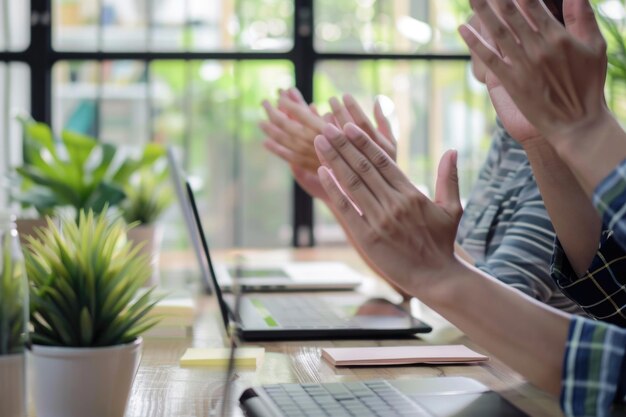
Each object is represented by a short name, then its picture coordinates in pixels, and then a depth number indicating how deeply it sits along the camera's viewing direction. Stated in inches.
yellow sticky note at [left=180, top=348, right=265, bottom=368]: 56.4
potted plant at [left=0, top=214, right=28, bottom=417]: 45.7
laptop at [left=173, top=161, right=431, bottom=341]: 61.6
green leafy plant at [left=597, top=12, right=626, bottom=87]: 97.1
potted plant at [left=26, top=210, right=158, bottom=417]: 47.1
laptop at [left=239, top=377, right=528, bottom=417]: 47.3
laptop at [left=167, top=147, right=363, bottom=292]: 77.3
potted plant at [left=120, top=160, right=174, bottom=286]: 88.0
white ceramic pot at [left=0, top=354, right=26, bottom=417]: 45.9
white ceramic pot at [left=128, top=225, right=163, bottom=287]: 82.6
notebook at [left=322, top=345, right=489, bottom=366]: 55.8
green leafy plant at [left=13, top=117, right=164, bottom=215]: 88.8
